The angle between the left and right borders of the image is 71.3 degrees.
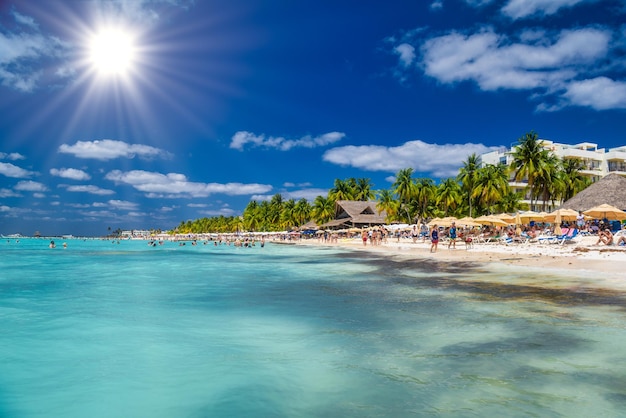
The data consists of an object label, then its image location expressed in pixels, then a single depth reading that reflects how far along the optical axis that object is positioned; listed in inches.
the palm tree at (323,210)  3304.6
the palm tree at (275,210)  4308.6
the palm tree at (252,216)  4544.3
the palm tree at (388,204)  2681.8
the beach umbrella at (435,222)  1635.3
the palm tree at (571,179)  2374.5
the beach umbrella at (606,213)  1099.9
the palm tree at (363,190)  3278.1
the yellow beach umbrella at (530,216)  1342.3
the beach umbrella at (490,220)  1416.1
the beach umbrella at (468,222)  1497.3
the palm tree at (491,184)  2114.9
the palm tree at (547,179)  1948.8
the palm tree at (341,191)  3184.1
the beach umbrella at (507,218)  1437.4
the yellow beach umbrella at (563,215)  1249.4
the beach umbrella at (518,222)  1332.4
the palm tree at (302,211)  3843.5
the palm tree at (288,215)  3943.9
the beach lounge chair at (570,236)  1064.1
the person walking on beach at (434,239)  1117.7
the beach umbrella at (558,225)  1214.4
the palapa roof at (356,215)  2679.6
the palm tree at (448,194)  2519.7
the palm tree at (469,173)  2265.0
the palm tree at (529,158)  1955.0
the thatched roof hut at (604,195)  1492.4
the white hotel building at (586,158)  2758.4
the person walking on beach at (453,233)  1136.2
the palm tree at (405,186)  2605.8
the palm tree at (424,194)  2620.6
